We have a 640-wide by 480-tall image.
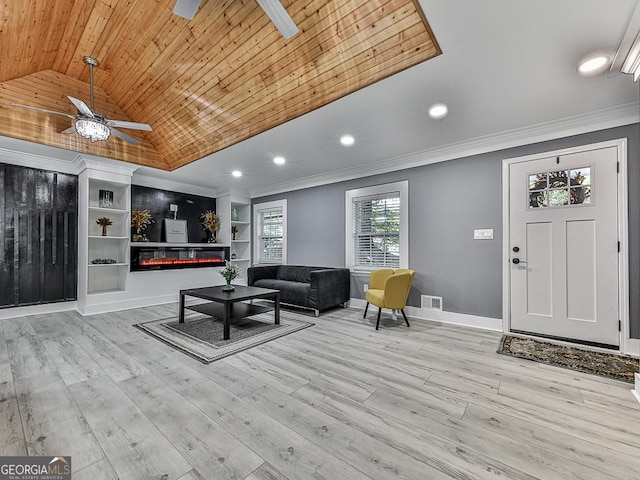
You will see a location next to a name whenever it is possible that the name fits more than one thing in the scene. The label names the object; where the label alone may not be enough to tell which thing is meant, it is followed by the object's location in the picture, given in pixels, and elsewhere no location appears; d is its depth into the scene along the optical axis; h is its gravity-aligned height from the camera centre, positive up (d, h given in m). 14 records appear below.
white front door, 2.91 -0.07
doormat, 2.39 -1.15
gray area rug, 2.83 -1.13
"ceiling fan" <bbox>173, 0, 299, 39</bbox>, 1.65 +1.42
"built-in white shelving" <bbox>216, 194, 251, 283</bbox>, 6.55 +0.41
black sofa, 4.30 -0.77
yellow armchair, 3.57 -0.72
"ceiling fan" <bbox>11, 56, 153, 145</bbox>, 2.97 +1.34
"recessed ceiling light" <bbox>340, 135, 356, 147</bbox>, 3.62 +1.36
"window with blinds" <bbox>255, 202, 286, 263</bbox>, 6.37 +0.20
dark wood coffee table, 3.20 -0.78
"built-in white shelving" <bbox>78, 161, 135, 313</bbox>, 4.48 +0.14
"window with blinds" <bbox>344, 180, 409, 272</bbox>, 4.39 +0.24
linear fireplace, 5.06 -0.31
